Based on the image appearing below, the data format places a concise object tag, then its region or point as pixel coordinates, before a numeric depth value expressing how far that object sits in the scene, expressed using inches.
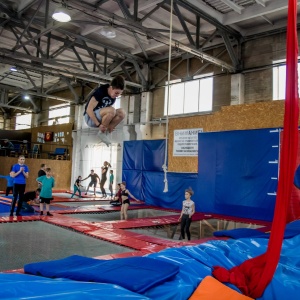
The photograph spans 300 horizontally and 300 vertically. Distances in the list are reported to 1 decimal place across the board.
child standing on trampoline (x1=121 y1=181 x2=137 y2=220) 283.7
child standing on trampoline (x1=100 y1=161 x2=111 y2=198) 436.9
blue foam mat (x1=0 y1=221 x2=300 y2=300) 82.2
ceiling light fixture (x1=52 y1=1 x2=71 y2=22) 232.7
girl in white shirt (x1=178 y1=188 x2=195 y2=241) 234.7
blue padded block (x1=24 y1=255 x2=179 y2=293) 86.1
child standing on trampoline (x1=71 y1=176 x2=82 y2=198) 416.8
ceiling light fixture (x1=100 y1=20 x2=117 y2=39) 277.3
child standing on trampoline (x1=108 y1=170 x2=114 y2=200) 450.0
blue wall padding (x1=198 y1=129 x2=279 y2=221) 268.7
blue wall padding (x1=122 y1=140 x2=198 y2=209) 360.2
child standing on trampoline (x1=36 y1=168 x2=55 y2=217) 249.9
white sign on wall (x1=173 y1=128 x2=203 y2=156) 340.8
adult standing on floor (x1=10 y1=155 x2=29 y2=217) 232.2
